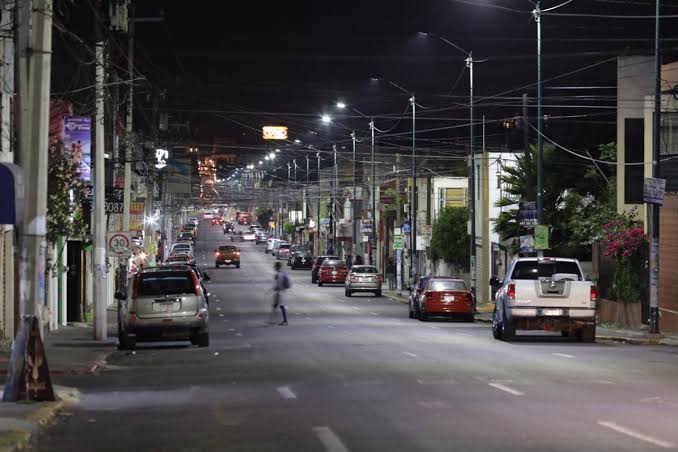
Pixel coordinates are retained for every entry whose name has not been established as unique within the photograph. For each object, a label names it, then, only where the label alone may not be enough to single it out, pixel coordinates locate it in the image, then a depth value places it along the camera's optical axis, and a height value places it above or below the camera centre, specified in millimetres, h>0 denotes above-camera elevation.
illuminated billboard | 182950 +14681
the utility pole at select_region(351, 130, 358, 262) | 106812 +717
